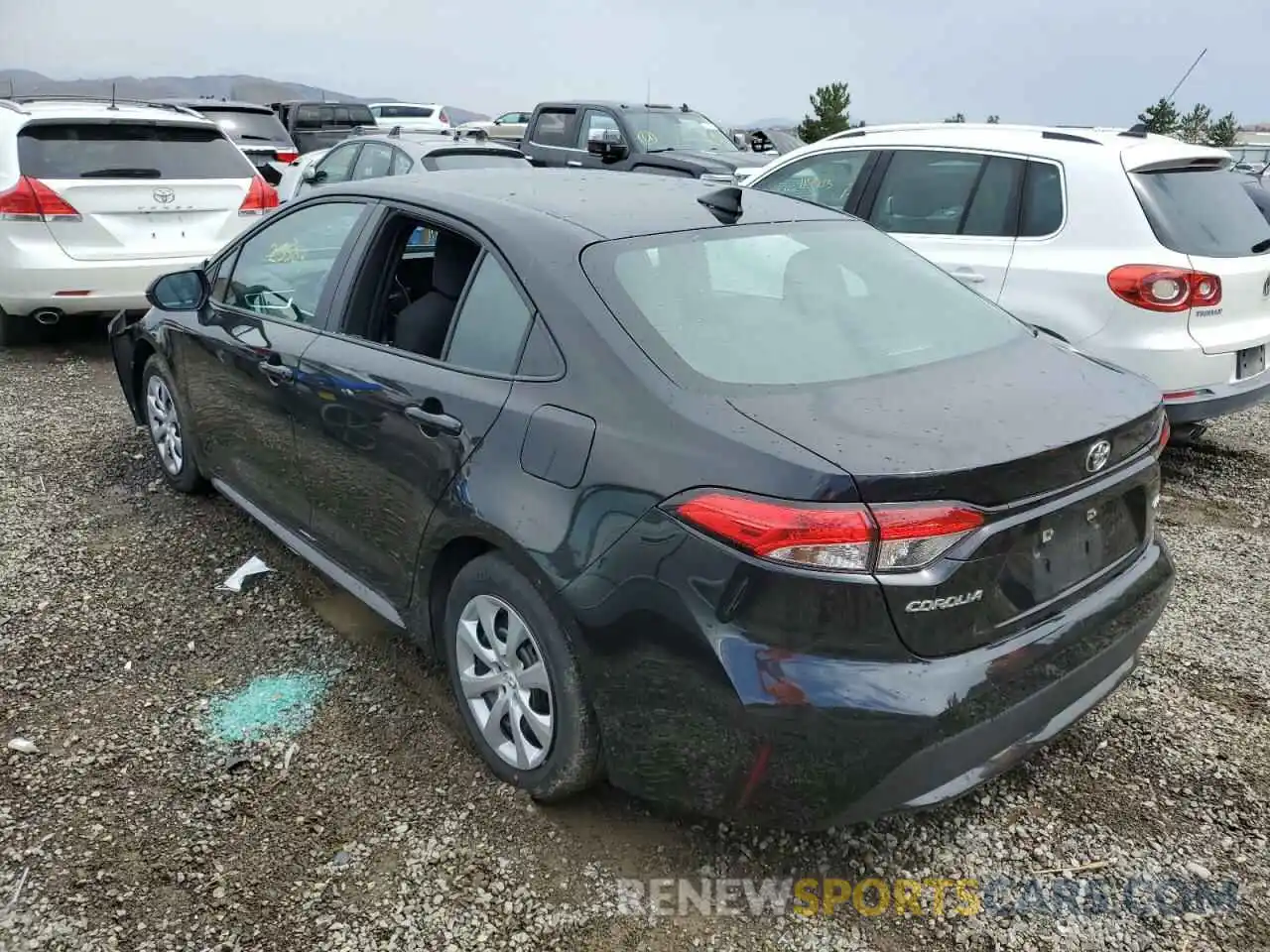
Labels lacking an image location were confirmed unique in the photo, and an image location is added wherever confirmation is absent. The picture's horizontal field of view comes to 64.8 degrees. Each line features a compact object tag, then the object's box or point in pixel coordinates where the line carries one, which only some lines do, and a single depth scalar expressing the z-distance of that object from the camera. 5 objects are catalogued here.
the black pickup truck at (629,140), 11.61
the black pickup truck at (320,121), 18.78
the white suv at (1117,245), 4.54
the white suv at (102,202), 6.47
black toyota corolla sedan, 2.04
